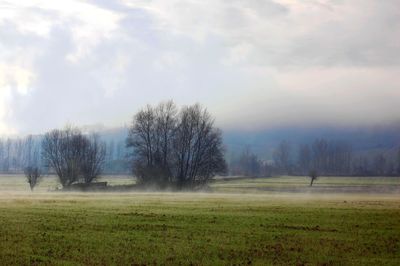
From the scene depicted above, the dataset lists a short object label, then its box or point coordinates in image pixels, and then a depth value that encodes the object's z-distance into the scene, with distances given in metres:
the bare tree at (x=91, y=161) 123.88
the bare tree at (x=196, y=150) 116.11
